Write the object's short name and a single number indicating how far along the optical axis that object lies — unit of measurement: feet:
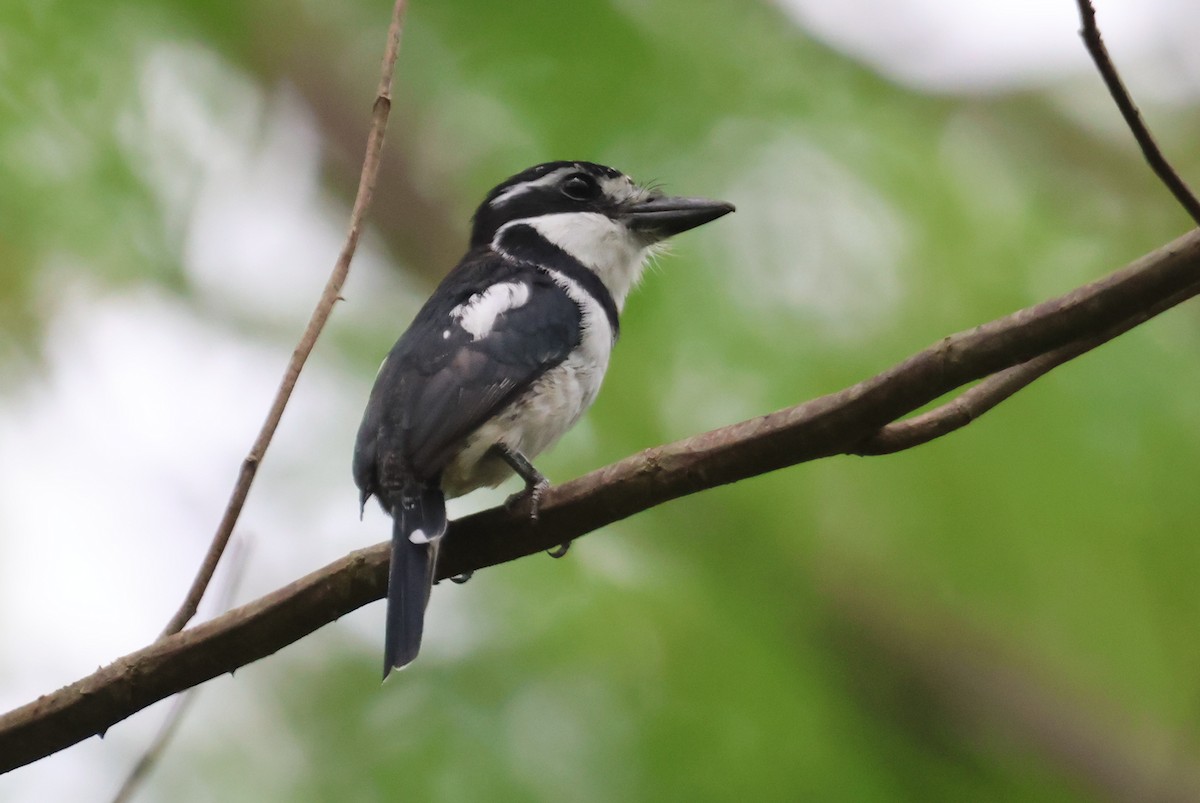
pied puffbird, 18.03
